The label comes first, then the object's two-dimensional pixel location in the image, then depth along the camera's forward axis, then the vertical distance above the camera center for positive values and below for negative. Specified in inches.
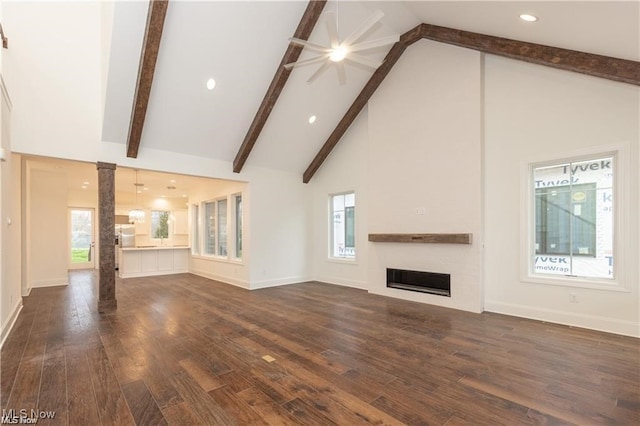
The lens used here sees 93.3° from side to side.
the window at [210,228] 354.3 -19.9
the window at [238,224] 302.4 -13.0
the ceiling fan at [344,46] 122.4 +72.8
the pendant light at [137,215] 356.8 -3.4
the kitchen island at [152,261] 345.4 -59.0
